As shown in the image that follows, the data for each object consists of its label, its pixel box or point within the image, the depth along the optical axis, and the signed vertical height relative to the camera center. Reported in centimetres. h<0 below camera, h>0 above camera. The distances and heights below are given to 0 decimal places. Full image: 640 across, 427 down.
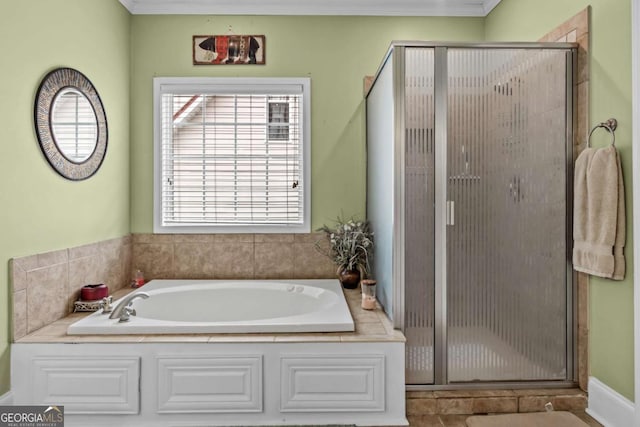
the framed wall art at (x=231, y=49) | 314 +132
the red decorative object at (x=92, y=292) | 244 -49
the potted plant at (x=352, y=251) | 290 -28
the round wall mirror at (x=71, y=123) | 217 +55
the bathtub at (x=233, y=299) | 275 -62
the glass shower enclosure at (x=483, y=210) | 212 +2
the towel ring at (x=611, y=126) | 191 +43
